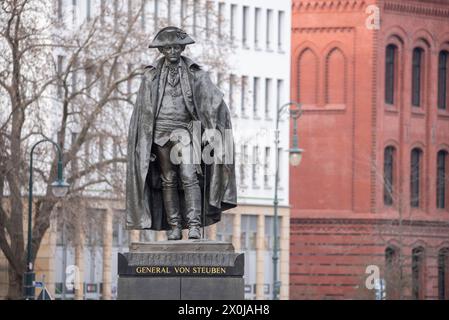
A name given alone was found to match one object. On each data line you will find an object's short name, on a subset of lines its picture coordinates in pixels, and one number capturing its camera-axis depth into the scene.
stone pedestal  29.09
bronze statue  30.23
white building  84.31
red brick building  103.94
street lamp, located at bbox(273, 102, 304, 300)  69.31
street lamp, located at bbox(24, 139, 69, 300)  55.85
